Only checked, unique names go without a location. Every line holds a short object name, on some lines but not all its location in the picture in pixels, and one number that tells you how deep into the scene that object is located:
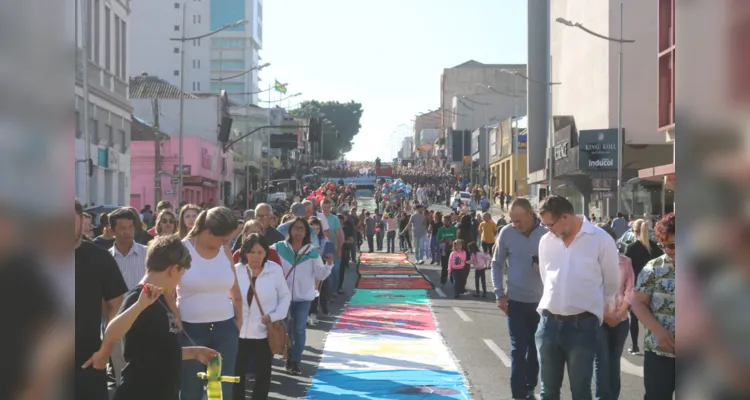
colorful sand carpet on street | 10.08
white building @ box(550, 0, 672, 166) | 46.97
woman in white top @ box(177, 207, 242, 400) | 7.12
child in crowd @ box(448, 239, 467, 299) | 21.34
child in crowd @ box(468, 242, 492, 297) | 21.53
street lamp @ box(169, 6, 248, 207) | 40.11
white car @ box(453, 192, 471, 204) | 61.68
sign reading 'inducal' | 44.62
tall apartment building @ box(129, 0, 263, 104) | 119.38
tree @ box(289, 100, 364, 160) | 164.25
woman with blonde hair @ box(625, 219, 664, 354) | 11.36
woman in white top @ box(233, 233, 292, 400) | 8.39
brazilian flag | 103.28
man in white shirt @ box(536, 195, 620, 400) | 7.20
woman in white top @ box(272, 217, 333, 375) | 11.33
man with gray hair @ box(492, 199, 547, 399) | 9.34
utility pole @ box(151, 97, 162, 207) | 37.84
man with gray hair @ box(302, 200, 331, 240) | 16.17
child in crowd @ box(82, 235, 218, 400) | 5.13
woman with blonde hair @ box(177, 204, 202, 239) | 10.66
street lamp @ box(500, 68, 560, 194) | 45.41
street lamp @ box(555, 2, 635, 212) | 36.09
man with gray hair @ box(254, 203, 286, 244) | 13.10
